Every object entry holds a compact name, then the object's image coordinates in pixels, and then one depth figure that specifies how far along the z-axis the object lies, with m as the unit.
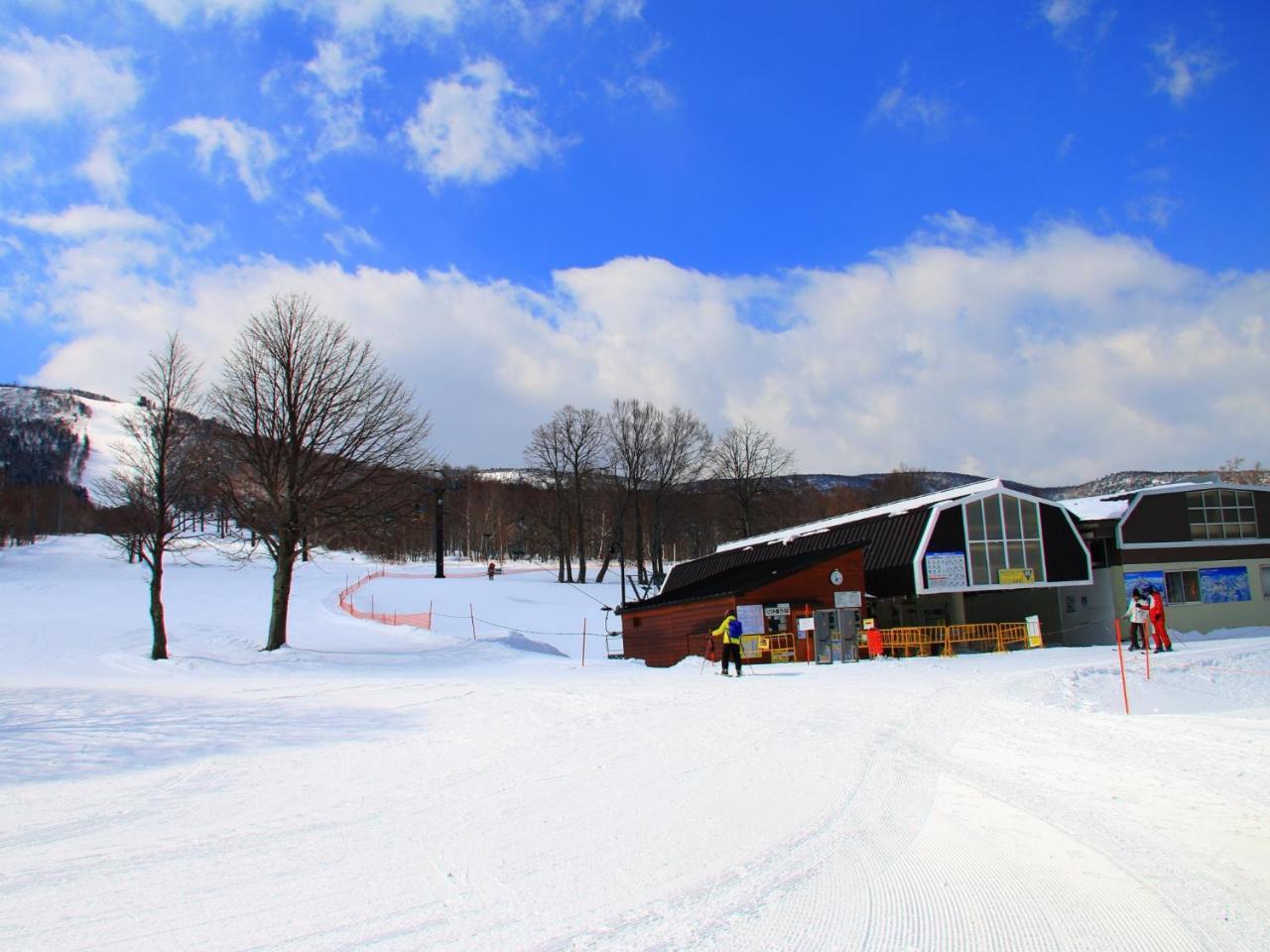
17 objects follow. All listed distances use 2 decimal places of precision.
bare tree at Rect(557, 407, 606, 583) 69.50
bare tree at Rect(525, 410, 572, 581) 69.38
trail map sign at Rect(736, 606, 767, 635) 27.27
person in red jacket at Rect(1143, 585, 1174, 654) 24.22
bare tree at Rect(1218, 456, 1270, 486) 85.36
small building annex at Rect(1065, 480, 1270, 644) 38.00
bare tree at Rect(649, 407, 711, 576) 67.00
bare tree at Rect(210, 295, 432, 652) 26.06
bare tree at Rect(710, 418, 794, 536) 64.75
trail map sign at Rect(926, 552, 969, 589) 32.84
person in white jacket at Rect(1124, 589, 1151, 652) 24.42
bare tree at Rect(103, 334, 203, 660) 24.16
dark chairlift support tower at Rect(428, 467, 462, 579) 59.64
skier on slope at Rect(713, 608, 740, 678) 21.11
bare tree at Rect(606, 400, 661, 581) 67.31
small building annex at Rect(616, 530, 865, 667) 27.44
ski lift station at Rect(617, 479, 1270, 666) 28.28
